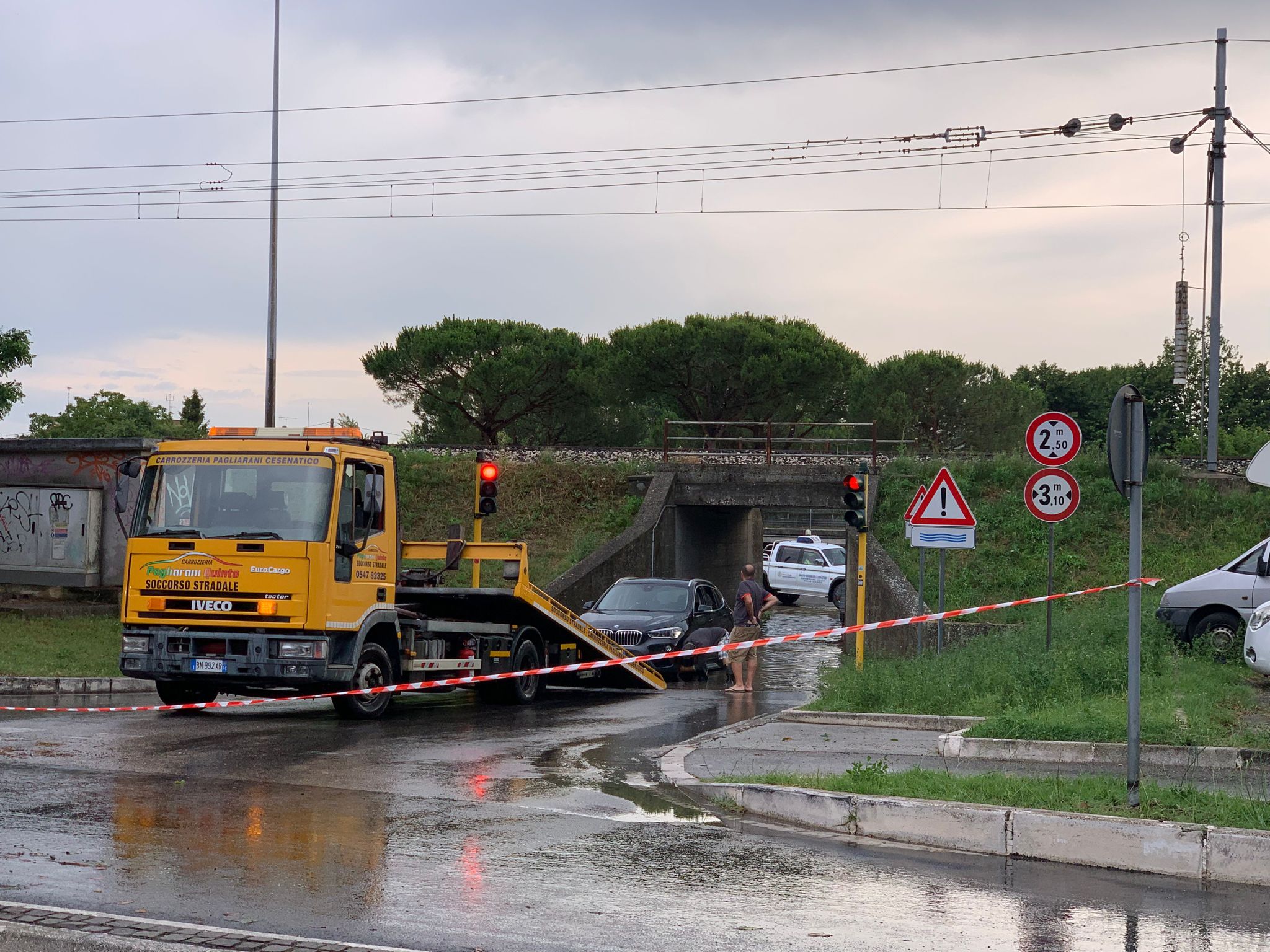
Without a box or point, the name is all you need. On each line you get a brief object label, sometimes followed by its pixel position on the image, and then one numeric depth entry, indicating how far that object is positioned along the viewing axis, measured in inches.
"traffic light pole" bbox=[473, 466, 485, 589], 683.4
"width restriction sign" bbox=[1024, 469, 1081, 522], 585.9
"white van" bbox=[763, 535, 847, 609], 1557.6
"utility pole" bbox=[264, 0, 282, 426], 1157.1
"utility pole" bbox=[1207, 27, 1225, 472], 1066.1
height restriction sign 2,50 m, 593.6
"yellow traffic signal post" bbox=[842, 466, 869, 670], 719.7
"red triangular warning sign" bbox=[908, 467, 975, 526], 647.1
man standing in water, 729.6
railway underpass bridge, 1045.8
